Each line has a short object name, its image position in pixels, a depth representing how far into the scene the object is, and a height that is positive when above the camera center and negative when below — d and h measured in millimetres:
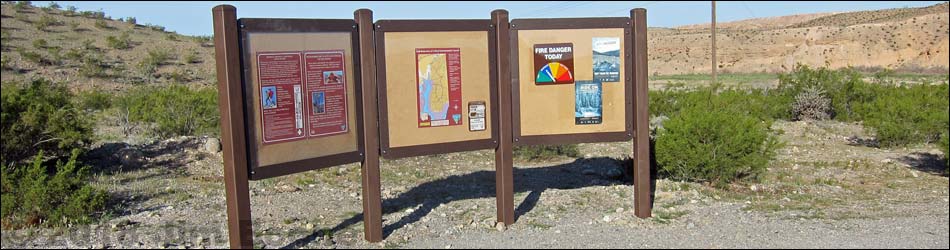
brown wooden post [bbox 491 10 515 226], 7598 -450
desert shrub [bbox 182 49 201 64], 41381 +1789
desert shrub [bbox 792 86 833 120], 20203 -831
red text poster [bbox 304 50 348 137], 6613 -28
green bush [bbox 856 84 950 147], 13945 -873
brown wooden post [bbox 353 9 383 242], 6891 -374
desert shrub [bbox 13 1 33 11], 44162 +4928
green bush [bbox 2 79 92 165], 10125 -293
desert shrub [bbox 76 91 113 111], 23828 -93
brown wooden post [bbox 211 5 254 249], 5887 -225
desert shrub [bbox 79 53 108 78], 33781 +1224
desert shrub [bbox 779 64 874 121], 20484 -426
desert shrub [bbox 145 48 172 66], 38562 +1773
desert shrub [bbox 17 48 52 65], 32594 +1649
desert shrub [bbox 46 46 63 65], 34406 +1761
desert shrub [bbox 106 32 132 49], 40062 +2598
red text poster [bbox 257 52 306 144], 6281 -42
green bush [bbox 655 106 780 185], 10320 -906
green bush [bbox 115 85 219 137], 16578 -343
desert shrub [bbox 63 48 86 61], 35562 +1824
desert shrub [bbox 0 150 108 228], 7809 -928
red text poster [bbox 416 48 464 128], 7344 -14
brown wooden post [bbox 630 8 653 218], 7980 -429
